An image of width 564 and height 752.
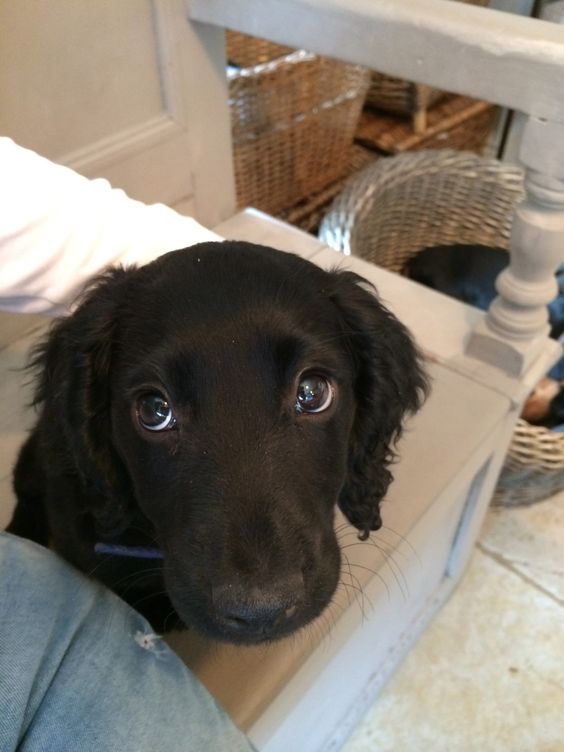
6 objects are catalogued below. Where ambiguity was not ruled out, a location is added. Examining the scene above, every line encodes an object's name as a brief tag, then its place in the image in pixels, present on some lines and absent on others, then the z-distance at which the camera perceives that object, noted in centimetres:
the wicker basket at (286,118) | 62
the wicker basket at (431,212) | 54
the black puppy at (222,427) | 21
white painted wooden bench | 29
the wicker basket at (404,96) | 85
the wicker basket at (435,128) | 88
